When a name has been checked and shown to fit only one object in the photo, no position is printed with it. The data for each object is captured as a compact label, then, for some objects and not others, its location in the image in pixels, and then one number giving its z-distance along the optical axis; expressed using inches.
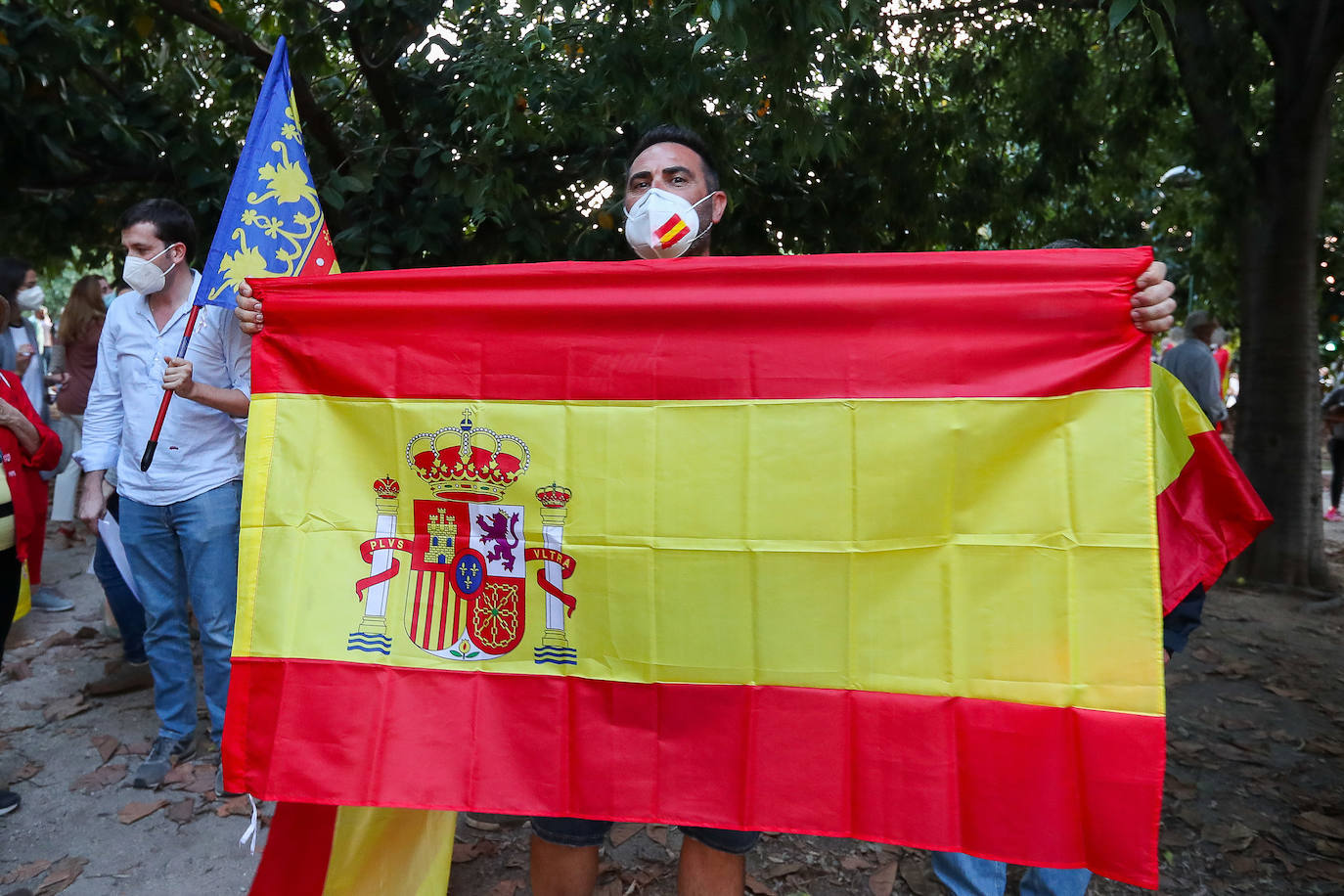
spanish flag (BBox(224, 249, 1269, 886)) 82.5
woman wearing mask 189.0
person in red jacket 134.6
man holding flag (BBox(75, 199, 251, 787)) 141.4
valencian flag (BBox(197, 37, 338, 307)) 107.3
